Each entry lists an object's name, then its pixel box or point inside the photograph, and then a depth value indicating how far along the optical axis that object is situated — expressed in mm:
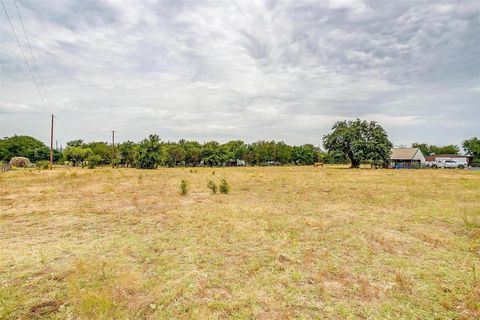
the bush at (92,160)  54356
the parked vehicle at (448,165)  58591
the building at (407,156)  74438
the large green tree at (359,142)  53688
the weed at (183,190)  16538
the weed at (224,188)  17328
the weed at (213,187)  17244
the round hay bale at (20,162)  63062
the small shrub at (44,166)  49872
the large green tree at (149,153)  59812
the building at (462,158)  65650
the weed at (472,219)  8571
